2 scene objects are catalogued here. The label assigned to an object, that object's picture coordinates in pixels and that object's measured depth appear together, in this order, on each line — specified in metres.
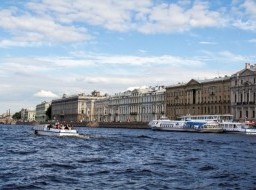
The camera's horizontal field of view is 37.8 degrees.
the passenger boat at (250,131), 64.73
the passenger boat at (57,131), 46.10
